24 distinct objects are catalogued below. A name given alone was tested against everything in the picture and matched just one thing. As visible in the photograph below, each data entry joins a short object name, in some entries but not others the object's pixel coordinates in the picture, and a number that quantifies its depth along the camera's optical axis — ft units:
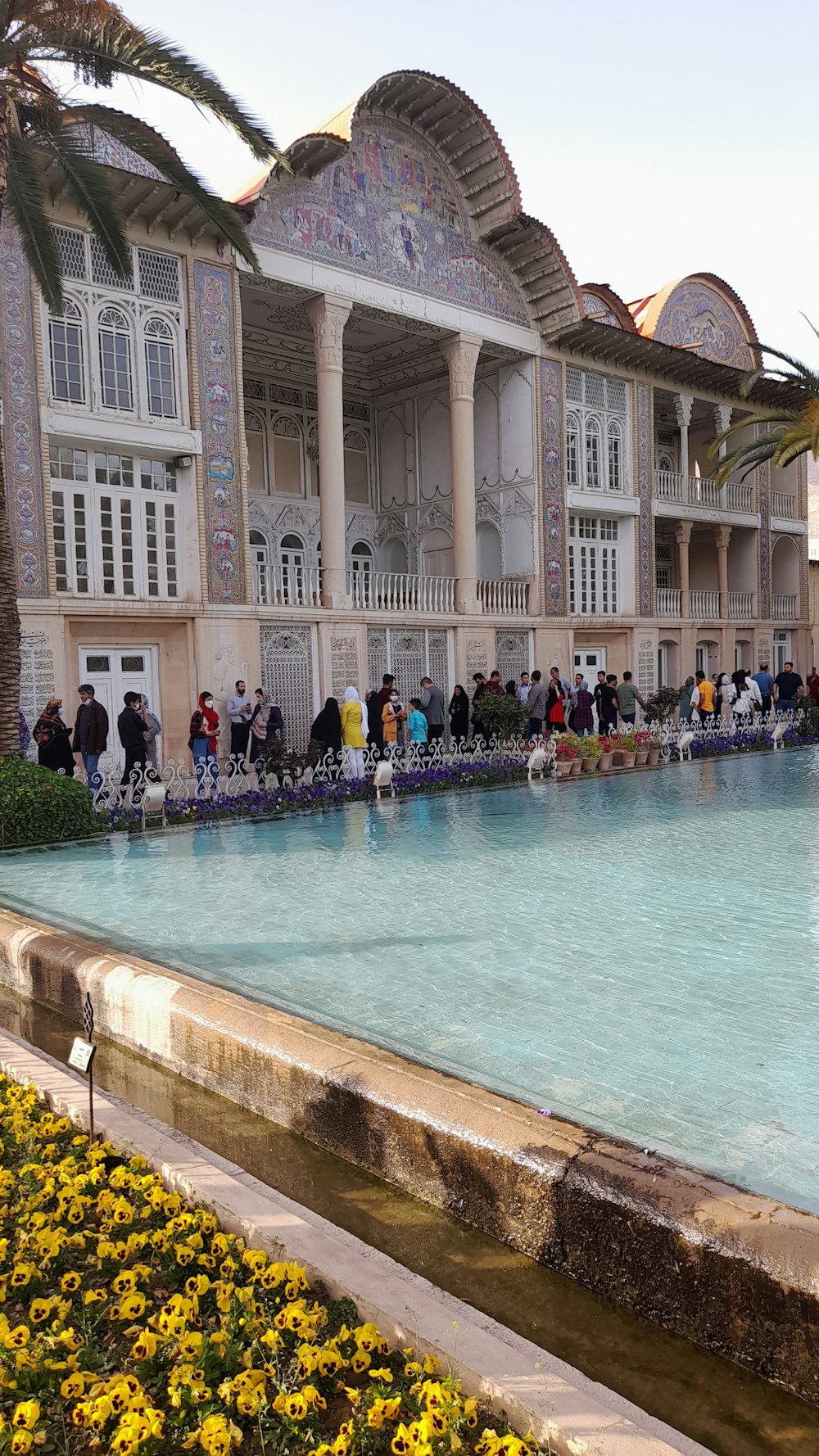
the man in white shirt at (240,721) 50.83
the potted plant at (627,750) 52.85
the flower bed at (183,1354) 7.05
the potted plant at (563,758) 49.65
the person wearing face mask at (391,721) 50.85
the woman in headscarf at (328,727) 47.60
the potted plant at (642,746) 54.03
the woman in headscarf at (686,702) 66.85
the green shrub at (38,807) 31.55
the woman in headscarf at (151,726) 41.22
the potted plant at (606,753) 51.75
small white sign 11.23
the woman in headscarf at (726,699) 76.38
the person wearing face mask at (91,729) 40.63
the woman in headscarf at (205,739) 45.68
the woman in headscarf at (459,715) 57.36
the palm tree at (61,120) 32.24
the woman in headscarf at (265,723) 47.67
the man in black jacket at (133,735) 40.32
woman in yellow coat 46.37
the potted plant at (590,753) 50.67
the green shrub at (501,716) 50.55
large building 48.73
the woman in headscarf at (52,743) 38.58
